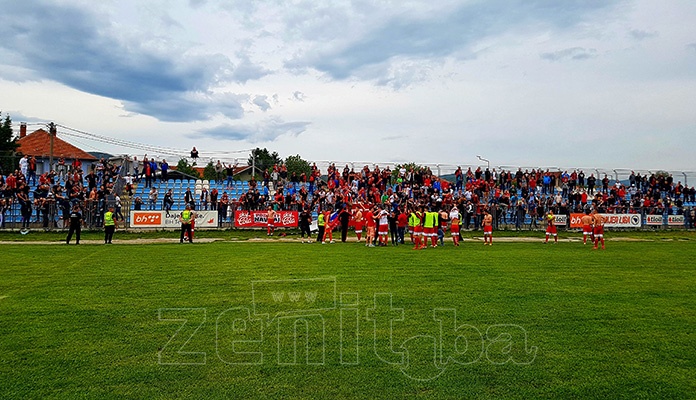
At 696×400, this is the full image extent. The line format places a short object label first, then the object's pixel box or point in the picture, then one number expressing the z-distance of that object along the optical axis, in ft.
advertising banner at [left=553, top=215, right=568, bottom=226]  111.45
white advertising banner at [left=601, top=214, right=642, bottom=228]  114.83
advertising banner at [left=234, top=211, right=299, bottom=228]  99.71
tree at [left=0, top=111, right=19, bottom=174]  193.67
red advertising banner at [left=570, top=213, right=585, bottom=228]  111.14
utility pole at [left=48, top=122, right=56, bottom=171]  114.73
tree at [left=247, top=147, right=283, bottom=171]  121.29
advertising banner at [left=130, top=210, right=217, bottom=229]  95.09
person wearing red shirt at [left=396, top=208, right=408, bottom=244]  75.77
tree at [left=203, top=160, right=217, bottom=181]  120.96
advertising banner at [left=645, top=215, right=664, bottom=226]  117.08
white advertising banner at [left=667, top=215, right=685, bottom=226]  119.03
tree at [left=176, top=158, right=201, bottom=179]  116.94
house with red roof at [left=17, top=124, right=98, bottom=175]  200.13
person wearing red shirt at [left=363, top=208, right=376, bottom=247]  72.02
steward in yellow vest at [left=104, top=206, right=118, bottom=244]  71.92
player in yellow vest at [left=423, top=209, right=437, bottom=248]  70.18
